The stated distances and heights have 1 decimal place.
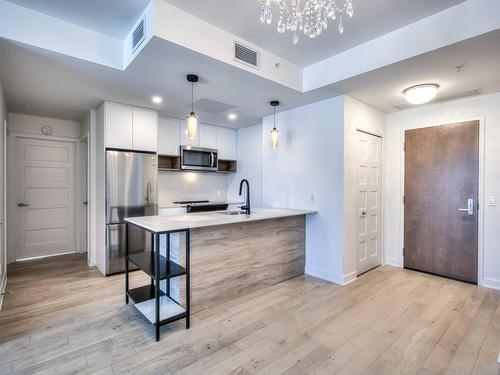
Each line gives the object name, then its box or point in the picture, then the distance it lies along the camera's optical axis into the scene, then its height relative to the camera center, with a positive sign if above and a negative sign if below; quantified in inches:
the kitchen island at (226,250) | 103.1 -28.8
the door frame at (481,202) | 134.0 -8.7
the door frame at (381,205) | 164.1 -13.1
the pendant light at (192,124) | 106.5 +23.7
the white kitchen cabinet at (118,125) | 146.4 +32.2
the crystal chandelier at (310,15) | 70.9 +45.8
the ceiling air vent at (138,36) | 87.3 +49.5
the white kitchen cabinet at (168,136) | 185.3 +33.3
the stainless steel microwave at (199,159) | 193.5 +18.5
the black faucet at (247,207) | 128.2 -11.1
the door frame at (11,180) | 168.7 +2.0
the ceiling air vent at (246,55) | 103.0 +50.5
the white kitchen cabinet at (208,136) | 204.8 +36.8
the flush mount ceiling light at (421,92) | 119.1 +41.2
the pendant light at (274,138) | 137.8 +23.5
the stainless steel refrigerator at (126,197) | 147.2 -7.6
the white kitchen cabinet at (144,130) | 156.1 +31.9
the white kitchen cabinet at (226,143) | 215.8 +33.2
